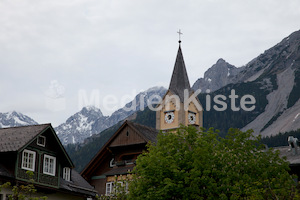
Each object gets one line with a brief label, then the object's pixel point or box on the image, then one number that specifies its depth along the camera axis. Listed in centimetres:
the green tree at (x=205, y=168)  3706
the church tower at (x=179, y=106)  9150
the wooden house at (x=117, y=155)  5462
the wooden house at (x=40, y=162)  4338
